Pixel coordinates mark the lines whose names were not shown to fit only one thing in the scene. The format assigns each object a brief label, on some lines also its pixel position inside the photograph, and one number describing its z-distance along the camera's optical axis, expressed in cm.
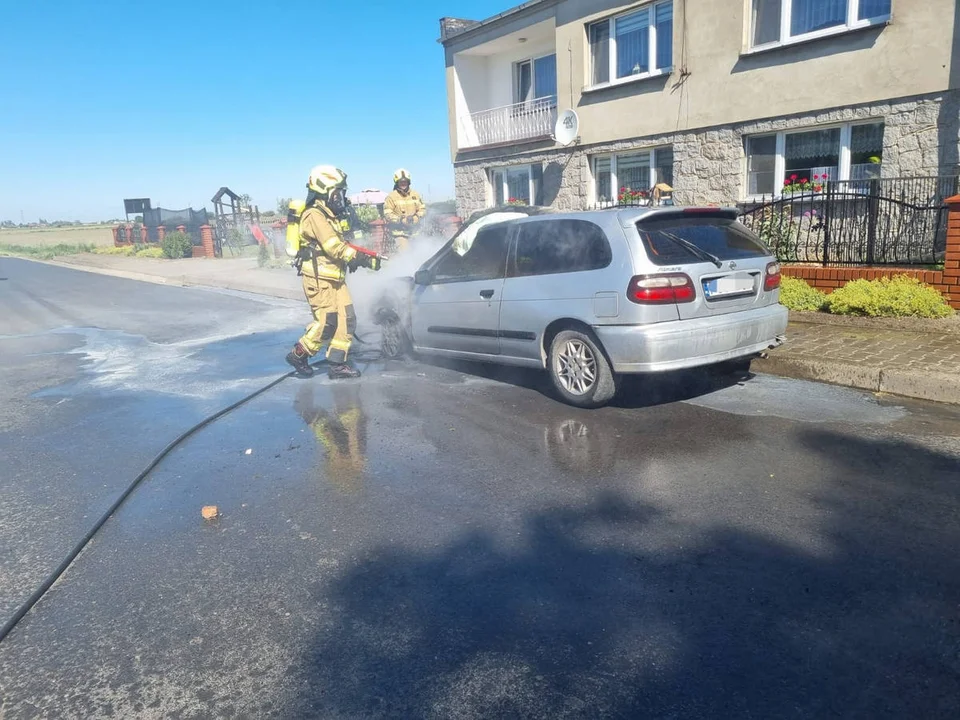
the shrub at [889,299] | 770
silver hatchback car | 560
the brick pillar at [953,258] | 779
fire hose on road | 326
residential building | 1147
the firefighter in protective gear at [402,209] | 1217
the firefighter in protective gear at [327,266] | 738
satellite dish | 1656
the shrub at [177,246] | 3077
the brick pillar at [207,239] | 3044
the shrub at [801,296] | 877
